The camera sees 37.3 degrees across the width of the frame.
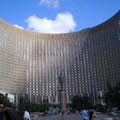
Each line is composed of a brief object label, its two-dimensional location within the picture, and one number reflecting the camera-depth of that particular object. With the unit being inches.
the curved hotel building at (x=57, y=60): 4936.0
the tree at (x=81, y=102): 2735.0
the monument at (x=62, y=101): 1893.5
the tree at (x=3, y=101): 2166.5
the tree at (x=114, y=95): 1888.8
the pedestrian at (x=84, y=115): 700.7
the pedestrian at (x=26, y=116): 691.9
